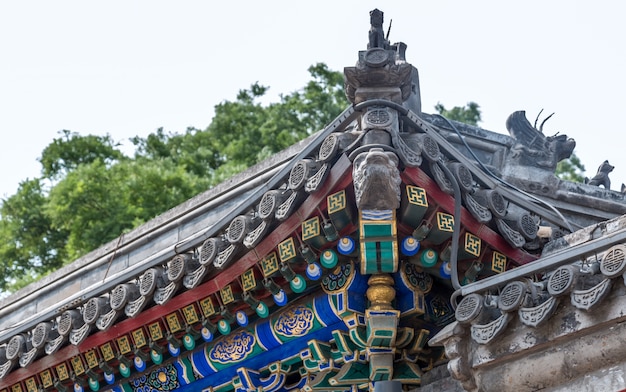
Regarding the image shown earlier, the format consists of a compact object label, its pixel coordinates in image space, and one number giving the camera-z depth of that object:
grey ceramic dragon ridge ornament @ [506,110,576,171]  12.13
